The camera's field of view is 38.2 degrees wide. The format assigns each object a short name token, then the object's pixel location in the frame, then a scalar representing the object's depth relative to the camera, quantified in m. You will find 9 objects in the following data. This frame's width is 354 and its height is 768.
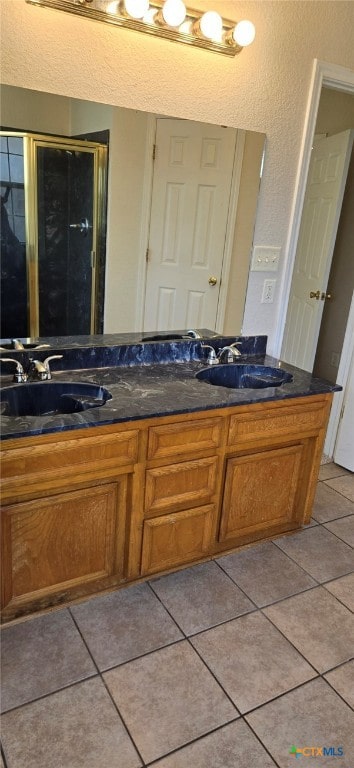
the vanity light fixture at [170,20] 1.75
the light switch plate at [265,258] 2.46
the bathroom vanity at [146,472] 1.57
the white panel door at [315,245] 3.29
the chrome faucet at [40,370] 1.84
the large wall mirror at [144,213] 1.84
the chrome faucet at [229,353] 2.32
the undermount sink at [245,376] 2.25
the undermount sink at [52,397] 1.75
